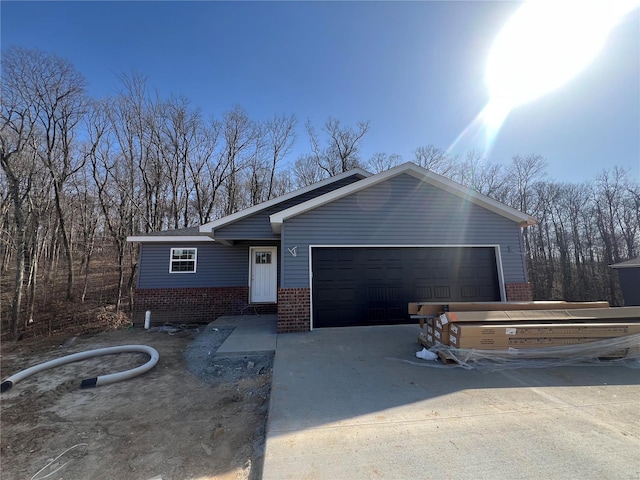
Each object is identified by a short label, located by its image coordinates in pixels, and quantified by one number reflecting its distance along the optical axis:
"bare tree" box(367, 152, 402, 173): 21.97
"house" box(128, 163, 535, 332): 6.95
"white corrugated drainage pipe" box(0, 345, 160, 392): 4.50
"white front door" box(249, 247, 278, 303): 10.41
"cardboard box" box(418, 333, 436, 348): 5.05
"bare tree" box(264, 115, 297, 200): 22.17
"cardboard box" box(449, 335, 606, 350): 4.42
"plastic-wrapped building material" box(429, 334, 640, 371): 4.39
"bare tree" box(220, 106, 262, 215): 21.09
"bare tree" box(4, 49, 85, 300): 11.52
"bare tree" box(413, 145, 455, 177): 21.23
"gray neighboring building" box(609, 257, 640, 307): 12.16
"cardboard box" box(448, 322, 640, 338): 4.45
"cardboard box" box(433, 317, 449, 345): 4.67
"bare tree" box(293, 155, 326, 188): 23.11
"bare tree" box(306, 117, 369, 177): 22.66
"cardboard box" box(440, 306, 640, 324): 4.64
